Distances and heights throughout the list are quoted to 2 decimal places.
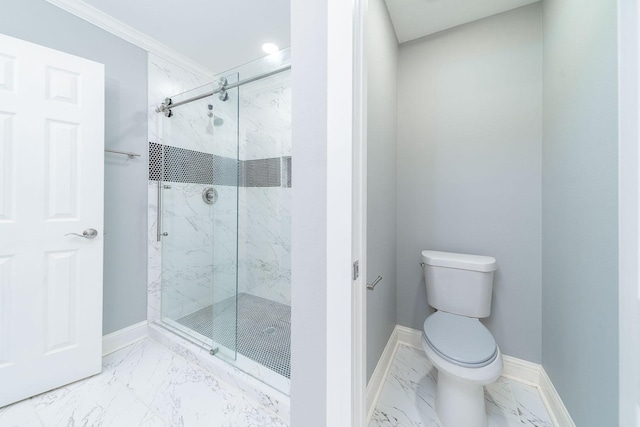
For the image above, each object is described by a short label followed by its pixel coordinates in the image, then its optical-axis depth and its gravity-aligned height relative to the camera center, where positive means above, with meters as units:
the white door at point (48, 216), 1.28 -0.03
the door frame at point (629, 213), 0.56 +0.01
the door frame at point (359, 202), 0.77 +0.04
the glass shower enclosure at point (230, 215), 1.72 -0.02
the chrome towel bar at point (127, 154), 1.71 +0.44
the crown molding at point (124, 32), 1.56 +1.34
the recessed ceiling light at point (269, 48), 2.00 +1.40
